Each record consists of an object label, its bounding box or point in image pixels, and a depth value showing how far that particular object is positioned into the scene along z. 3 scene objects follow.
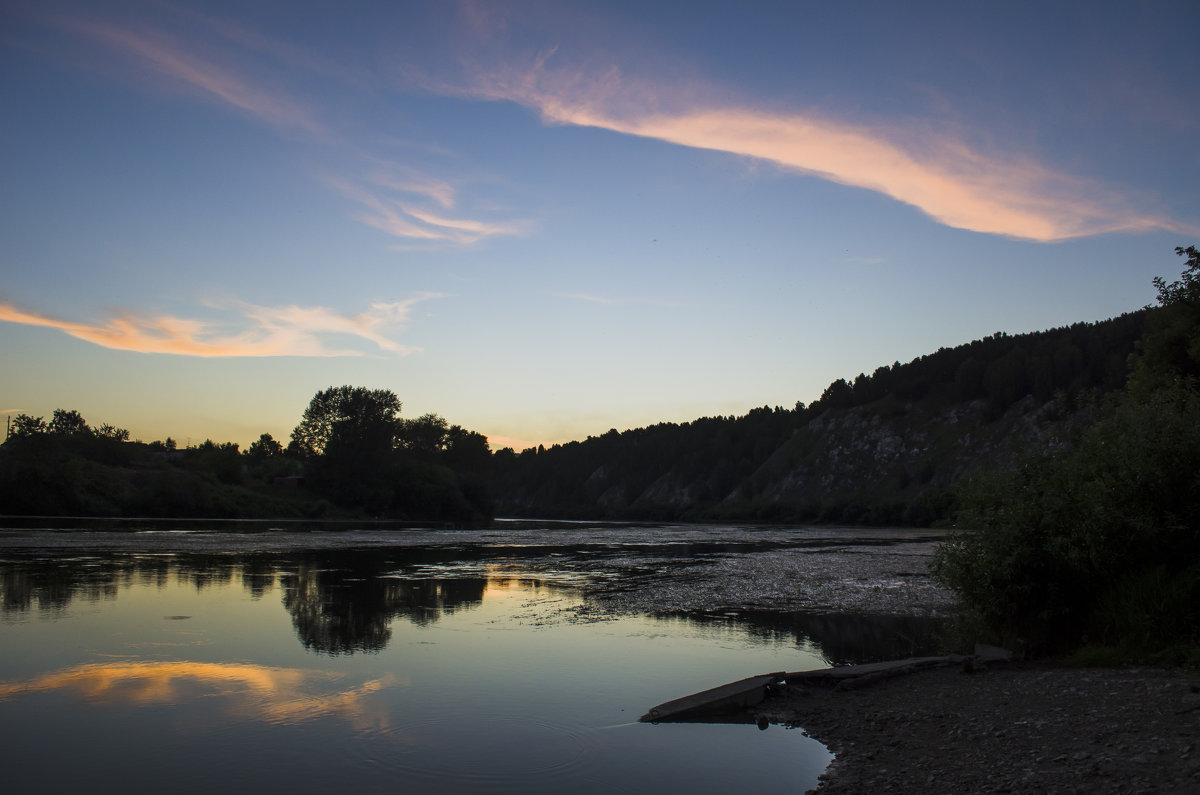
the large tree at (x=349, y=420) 132.75
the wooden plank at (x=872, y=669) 13.58
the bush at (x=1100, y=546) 14.20
